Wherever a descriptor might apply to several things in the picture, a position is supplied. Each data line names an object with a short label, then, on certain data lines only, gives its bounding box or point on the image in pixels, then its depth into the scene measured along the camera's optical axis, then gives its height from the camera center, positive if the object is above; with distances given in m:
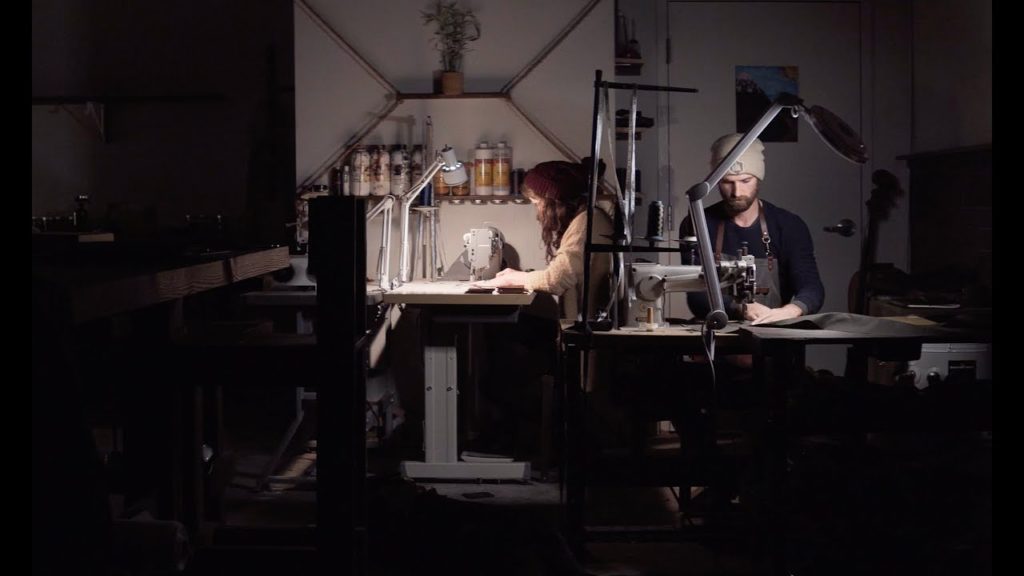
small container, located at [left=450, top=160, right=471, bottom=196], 5.00 +0.49
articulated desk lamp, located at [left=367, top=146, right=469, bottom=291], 4.41 +0.37
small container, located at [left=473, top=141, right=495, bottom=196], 4.97 +0.56
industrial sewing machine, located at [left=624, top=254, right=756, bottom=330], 3.20 +0.00
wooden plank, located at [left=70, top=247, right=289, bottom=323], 1.30 +0.00
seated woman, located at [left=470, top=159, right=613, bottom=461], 4.33 -0.09
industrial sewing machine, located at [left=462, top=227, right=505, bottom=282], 4.70 +0.17
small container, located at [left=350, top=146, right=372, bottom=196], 5.03 +0.56
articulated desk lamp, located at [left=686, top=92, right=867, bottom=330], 2.81 +0.38
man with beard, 4.08 +0.21
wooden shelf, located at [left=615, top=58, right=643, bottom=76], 5.60 +1.21
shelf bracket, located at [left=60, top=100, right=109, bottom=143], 6.14 +1.05
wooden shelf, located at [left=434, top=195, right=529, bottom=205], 5.00 +0.43
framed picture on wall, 5.69 +1.09
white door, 5.68 +1.15
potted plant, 5.02 +1.24
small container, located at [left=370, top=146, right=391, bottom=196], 5.00 +0.56
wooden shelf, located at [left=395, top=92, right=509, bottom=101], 5.05 +0.95
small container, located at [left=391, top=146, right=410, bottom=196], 5.00 +0.56
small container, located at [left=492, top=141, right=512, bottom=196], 4.97 +0.55
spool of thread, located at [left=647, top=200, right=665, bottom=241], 3.13 +0.20
